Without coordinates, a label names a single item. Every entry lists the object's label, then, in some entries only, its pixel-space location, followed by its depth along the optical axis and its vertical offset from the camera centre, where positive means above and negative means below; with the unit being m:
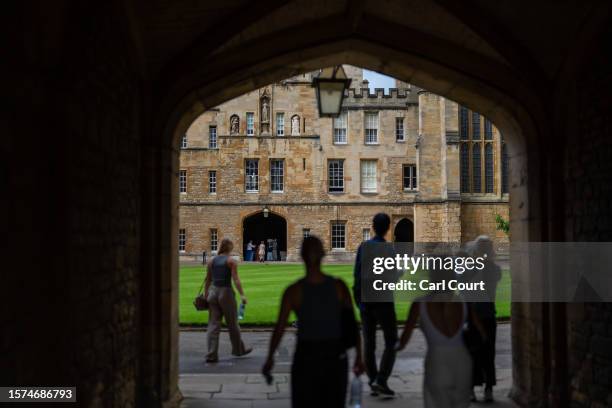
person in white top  4.21 -0.74
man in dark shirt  6.59 -0.90
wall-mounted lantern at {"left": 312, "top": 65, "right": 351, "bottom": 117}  6.71 +1.40
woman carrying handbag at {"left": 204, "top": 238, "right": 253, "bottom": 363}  8.96 -0.81
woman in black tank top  3.93 -0.60
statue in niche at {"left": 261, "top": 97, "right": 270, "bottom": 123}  37.97 +6.87
